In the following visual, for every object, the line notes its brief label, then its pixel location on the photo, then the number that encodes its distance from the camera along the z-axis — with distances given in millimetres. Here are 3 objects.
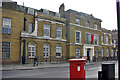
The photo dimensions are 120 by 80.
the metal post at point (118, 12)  4652
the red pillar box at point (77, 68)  6043
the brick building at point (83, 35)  31453
